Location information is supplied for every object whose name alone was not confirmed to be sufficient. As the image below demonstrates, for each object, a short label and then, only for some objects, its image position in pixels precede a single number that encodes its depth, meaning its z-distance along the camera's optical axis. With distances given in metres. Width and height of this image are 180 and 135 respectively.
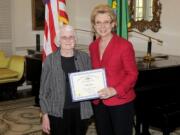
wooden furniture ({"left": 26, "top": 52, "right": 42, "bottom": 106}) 5.18
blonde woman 2.54
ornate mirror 6.04
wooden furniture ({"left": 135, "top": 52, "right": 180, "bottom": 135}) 3.81
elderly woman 2.54
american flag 3.65
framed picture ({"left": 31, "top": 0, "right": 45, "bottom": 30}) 7.39
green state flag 4.28
